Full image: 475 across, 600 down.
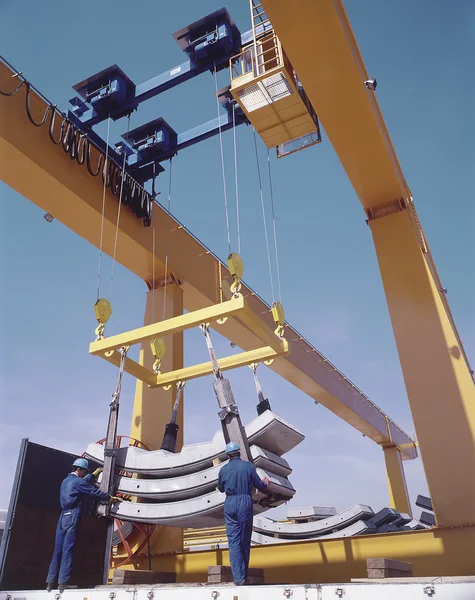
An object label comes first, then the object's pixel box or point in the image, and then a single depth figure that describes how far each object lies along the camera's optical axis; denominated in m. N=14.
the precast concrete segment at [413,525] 8.40
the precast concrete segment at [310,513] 8.09
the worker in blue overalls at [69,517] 4.48
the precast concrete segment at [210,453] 4.61
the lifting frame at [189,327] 4.64
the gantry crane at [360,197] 5.73
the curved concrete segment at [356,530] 6.89
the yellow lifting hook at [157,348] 5.56
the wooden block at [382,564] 3.57
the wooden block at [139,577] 4.26
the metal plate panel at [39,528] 4.79
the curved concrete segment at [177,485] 4.53
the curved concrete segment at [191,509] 4.45
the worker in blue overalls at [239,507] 3.84
